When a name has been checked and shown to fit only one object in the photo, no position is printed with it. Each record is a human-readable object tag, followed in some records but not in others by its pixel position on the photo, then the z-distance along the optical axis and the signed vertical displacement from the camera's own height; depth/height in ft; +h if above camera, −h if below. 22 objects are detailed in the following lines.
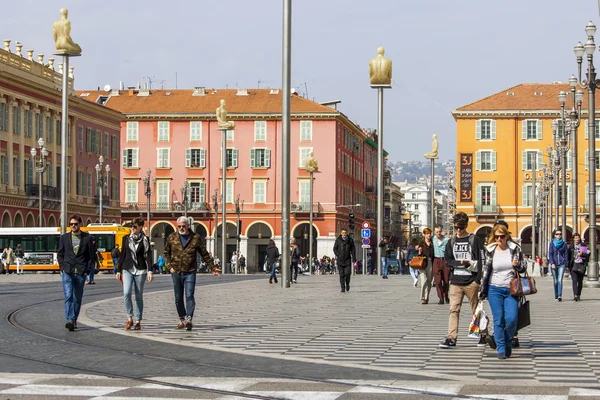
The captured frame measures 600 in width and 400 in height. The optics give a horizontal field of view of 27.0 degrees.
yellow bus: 220.43 -3.83
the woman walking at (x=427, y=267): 89.25 -3.25
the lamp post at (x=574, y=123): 131.64 +10.51
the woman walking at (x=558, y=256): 93.61 -2.55
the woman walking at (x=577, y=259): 93.40 -2.77
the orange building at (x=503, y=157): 359.05 +18.77
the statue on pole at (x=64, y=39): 132.98 +19.52
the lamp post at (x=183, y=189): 352.81 +9.51
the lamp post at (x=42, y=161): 207.29 +10.24
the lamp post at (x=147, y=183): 267.94 +8.86
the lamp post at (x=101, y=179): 249.96 +10.07
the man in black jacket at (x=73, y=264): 60.59 -2.02
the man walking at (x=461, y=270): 50.49 -1.94
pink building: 353.51 +17.73
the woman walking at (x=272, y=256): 139.44 -3.79
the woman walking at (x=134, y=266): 60.18 -2.11
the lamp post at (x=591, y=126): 114.62 +9.45
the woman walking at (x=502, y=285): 46.32 -2.34
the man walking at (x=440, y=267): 84.94 -3.09
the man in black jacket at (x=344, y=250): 105.61 -2.39
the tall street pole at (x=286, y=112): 118.11 +10.40
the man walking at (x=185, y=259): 59.98 -1.77
